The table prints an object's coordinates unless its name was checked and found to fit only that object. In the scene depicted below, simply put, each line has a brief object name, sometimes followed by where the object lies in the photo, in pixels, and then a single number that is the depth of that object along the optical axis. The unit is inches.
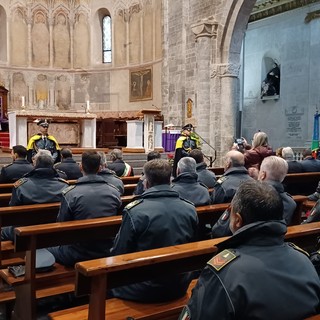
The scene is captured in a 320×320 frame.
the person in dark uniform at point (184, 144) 376.2
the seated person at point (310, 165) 292.8
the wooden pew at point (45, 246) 126.3
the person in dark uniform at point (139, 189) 200.7
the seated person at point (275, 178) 134.8
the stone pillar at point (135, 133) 513.0
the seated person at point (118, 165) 273.4
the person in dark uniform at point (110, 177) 202.1
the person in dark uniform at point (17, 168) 248.7
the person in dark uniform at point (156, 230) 110.7
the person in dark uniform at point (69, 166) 275.6
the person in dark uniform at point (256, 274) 67.1
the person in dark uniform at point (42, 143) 335.9
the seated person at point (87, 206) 147.6
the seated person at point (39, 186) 175.6
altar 490.2
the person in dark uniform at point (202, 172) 241.4
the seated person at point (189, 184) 178.4
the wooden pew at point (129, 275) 91.7
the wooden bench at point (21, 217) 159.9
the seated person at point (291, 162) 280.5
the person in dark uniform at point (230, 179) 184.7
